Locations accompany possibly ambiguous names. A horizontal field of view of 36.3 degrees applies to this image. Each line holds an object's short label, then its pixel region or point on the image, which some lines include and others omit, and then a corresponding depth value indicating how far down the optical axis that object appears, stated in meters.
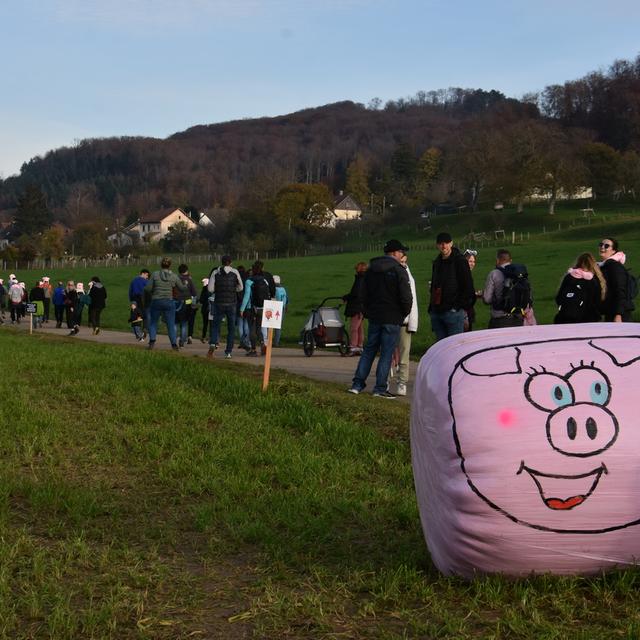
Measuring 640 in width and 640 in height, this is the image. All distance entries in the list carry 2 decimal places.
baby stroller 18.53
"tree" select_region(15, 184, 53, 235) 141.62
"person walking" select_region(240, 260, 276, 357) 18.88
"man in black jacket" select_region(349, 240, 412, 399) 11.64
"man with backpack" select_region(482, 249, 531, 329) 12.26
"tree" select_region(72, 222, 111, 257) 106.06
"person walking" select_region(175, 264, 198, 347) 20.36
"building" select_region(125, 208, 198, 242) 167.25
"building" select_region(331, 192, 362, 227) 153.93
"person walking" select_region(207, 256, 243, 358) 17.12
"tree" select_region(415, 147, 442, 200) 141.50
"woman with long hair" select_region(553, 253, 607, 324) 10.84
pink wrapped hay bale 4.55
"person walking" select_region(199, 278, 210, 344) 22.50
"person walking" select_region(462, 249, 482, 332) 13.72
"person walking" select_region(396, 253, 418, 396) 12.11
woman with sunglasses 10.95
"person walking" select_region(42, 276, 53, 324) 32.60
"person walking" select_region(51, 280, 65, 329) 30.61
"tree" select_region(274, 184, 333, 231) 106.88
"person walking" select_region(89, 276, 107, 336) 26.88
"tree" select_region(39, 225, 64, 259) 109.38
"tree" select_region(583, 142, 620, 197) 104.44
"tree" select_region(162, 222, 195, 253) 115.00
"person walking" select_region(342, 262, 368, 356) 17.22
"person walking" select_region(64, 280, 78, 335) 28.73
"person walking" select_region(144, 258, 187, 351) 17.52
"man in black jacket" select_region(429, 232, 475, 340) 11.64
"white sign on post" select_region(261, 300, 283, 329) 11.61
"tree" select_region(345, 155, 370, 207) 157.88
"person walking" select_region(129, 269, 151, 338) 22.83
